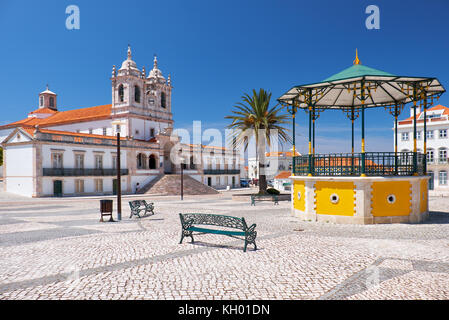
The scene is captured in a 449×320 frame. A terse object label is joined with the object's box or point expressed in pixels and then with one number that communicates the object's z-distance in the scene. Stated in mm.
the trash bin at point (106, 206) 15172
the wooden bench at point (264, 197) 25938
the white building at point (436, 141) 48344
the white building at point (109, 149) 35188
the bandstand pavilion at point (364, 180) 13359
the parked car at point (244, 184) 67862
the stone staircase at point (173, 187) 42938
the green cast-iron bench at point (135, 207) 16359
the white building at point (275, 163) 90688
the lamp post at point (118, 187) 15234
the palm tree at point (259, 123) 28625
